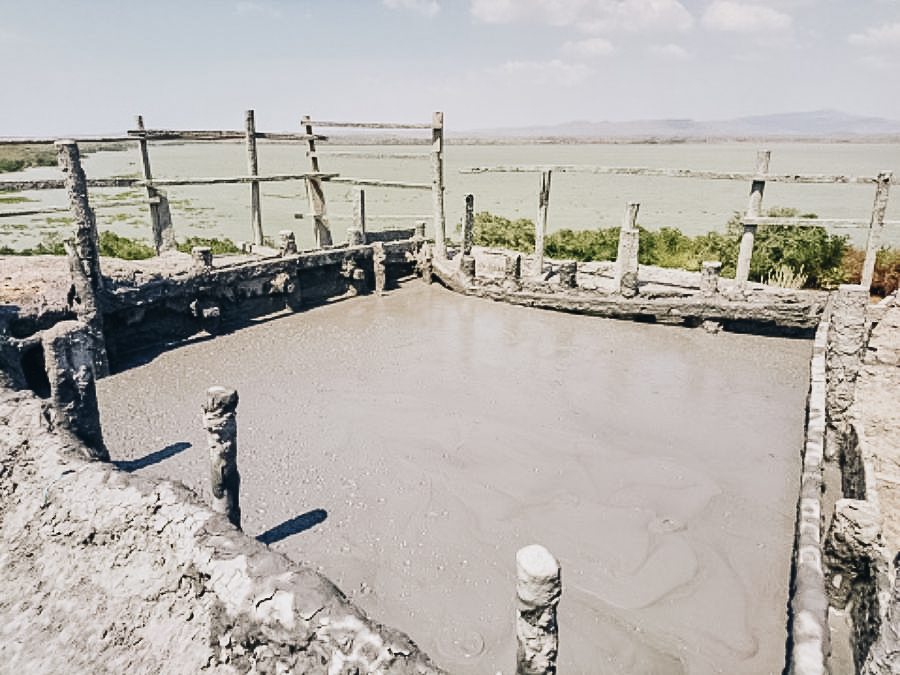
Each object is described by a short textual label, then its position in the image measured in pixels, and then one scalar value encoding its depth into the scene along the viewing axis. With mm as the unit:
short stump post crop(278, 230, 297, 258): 11466
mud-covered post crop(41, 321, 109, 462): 5113
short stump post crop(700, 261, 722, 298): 10758
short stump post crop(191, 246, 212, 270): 10266
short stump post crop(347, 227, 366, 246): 13127
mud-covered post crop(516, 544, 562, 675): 2686
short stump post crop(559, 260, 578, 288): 11727
